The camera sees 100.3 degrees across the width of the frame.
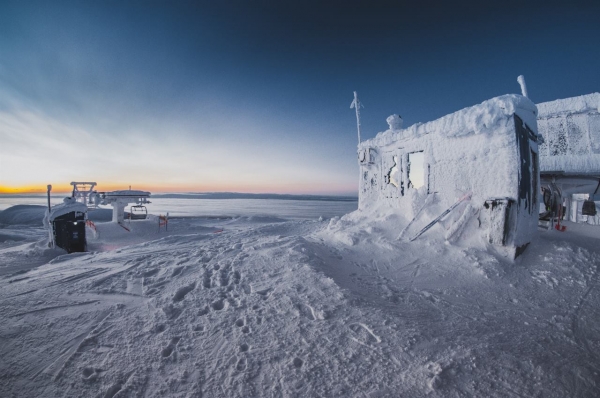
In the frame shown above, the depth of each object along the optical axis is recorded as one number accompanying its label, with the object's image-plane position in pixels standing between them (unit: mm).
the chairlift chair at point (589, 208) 13047
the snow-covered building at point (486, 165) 6512
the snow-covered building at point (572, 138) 14281
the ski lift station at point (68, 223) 10977
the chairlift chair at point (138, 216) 17688
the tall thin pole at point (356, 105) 14747
